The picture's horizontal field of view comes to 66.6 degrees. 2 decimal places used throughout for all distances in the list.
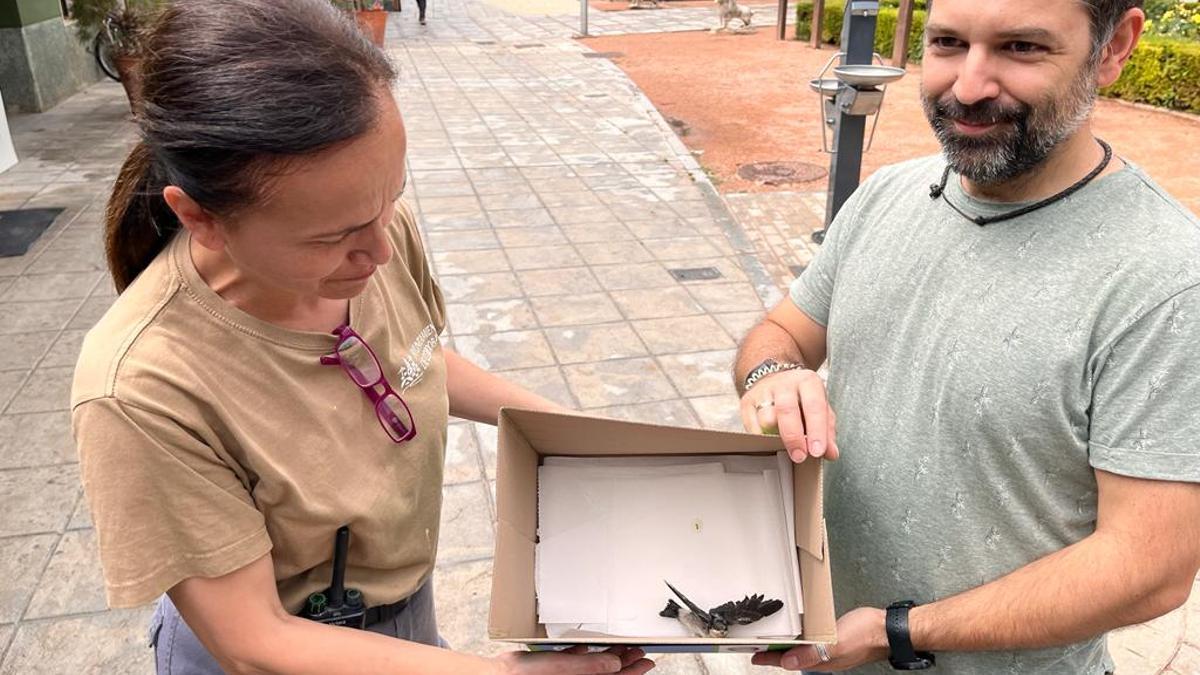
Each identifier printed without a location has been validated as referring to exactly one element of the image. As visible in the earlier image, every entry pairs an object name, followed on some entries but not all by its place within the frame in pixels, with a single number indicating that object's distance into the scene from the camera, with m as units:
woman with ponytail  1.06
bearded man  1.17
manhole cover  8.62
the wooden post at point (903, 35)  14.43
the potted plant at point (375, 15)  13.31
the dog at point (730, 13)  19.27
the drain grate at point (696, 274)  5.73
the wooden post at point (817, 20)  16.59
